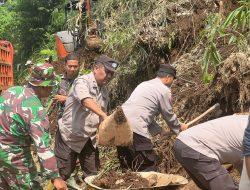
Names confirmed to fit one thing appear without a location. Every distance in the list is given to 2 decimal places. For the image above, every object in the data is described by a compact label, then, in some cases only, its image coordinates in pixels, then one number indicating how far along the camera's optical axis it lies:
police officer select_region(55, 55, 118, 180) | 6.08
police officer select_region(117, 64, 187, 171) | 6.11
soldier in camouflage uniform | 4.20
